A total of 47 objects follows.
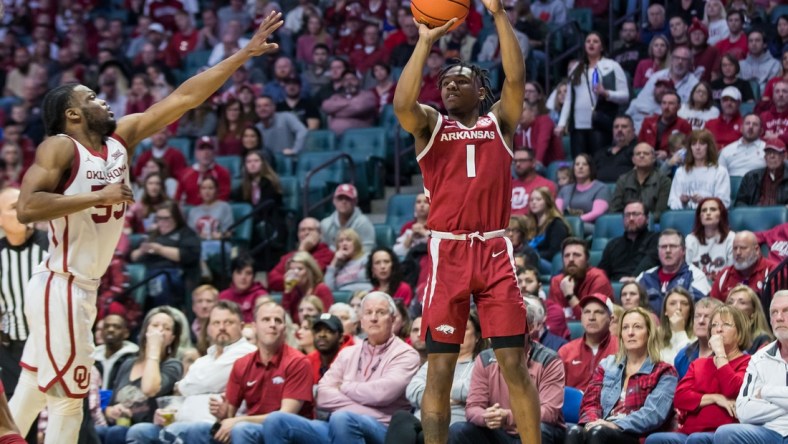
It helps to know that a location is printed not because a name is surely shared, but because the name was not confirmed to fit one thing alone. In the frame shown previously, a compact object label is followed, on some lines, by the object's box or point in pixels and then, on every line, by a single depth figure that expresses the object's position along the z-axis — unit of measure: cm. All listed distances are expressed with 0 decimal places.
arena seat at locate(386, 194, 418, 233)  1348
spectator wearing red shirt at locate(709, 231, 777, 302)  1011
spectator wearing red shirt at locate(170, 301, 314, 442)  909
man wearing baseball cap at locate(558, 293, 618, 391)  909
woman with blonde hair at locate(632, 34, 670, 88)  1388
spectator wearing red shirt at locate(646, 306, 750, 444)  809
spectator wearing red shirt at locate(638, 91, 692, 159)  1283
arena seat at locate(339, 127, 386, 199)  1431
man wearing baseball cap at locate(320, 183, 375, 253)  1279
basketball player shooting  639
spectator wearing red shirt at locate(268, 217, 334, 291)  1265
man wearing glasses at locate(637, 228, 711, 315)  1034
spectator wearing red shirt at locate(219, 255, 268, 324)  1208
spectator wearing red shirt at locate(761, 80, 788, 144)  1221
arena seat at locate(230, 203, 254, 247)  1380
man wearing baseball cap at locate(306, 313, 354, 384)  980
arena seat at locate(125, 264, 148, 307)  1291
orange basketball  656
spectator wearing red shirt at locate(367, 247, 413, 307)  1127
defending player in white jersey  631
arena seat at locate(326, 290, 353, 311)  1183
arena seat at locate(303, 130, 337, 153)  1491
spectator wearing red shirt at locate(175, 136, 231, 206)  1411
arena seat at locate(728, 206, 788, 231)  1109
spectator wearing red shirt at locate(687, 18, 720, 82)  1377
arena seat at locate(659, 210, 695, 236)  1152
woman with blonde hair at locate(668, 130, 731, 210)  1157
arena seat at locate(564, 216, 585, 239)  1205
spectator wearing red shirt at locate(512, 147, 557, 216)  1238
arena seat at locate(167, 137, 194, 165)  1547
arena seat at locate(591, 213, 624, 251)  1193
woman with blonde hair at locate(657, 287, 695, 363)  920
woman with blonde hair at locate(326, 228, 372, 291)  1217
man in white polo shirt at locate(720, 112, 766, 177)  1192
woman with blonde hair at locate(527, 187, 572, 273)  1173
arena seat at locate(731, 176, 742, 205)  1196
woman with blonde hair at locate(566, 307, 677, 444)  809
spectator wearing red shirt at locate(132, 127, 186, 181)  1493
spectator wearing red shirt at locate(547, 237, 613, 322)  1055
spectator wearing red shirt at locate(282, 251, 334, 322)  1167
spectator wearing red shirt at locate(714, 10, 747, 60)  1387
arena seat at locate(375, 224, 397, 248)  1301
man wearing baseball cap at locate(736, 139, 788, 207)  1147
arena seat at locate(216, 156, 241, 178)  1463
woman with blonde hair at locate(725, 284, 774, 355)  878
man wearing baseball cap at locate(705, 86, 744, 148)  1252
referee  839
